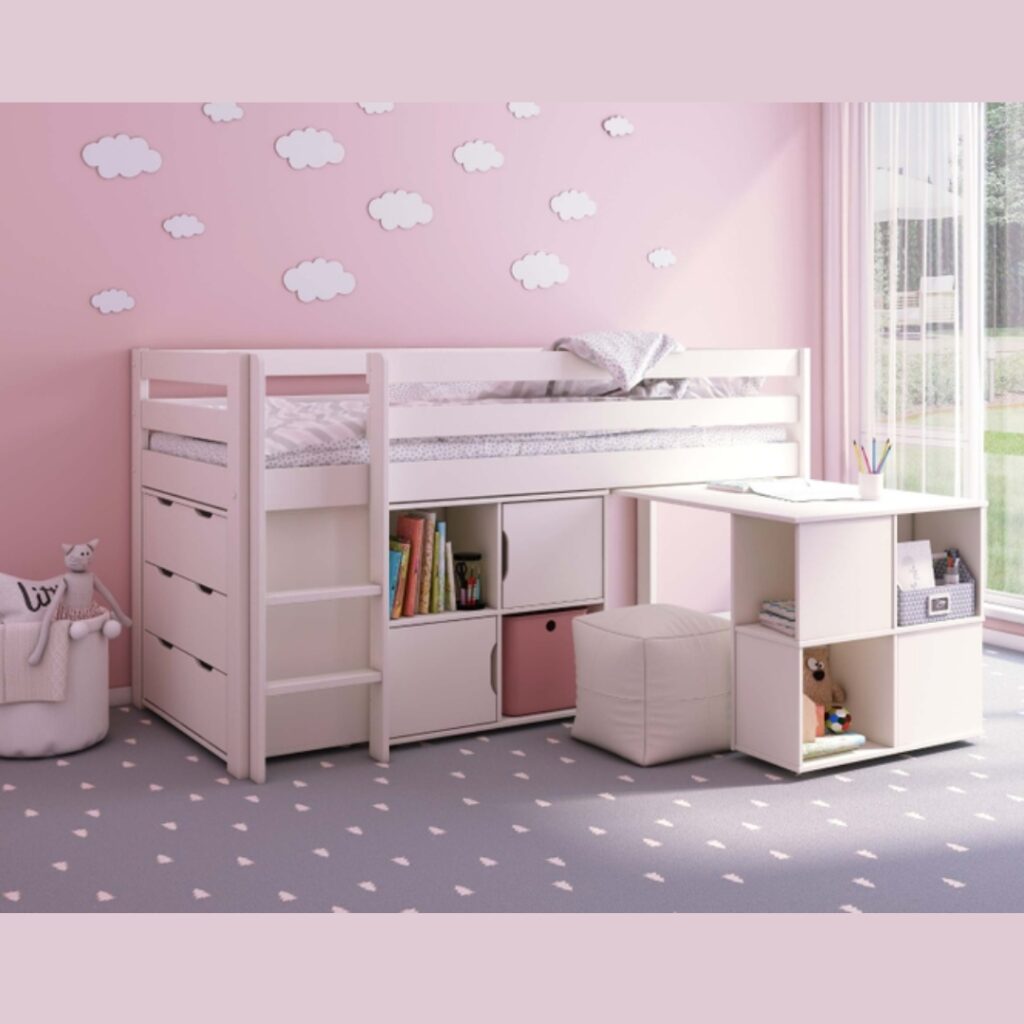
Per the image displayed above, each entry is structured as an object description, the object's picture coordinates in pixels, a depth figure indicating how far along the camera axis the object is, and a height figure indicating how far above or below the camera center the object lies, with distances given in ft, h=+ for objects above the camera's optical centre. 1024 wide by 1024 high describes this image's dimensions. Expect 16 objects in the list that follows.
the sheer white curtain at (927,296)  15.34 +2.37
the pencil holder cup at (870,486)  11.83 +0.22
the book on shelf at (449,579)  12.38 -0.56
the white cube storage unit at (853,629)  10.99 -0.90
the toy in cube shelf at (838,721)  11.62 -1.66
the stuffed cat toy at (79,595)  11.84 -0.68
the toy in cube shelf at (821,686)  11.93 -1.42
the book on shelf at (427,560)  12.16 -0.39
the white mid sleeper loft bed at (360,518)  11.14 -0.04
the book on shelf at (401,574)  12.09 -0.51
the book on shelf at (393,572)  12.06 -0.48
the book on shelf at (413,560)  12.12 -0.39
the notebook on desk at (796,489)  11.91 +0.21
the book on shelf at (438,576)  12.25 -0.53
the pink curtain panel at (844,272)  16.49 +2.79
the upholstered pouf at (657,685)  11.38 -1.36
